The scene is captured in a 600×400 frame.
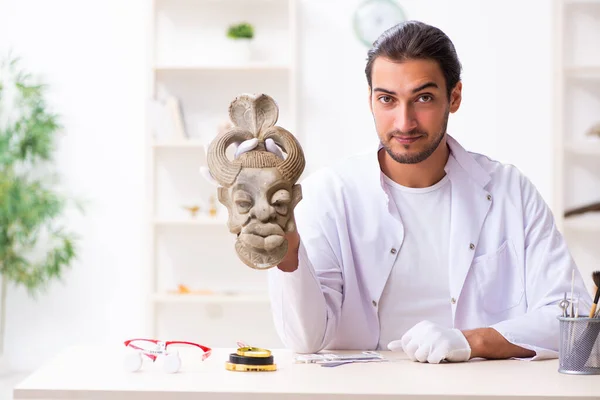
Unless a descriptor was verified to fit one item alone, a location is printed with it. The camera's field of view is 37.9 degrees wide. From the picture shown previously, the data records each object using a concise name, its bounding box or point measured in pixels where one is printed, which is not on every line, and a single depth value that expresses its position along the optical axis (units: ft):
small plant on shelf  13.83
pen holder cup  5.09
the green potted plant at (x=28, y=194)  14.12
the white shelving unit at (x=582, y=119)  14.11
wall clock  14.15
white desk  4.46
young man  6.59
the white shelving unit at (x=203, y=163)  14.34
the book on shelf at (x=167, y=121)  13.87
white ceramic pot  13.97
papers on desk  5.41
